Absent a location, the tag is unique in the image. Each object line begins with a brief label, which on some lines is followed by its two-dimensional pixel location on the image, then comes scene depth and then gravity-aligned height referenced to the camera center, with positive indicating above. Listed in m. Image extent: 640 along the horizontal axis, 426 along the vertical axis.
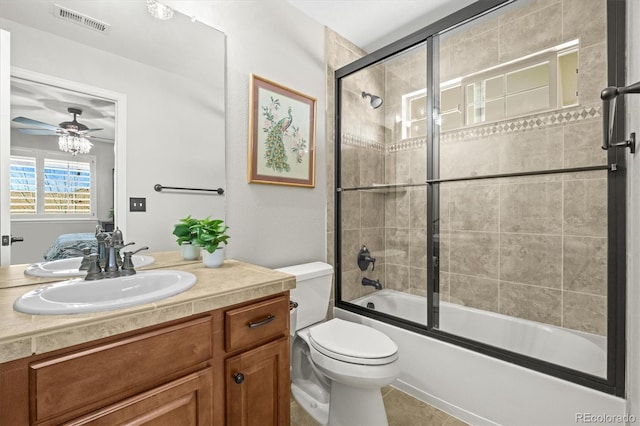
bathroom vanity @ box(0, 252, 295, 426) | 0.64 -0.39
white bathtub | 1.35 -0.82
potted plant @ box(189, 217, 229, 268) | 1.36 -0.14
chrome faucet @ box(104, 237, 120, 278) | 1.14 -0.19
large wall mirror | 1.12 +0.41
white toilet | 1.35 -0.72
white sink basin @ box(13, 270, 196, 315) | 0.76 -0.25
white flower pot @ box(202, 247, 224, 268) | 1.36 -0.21
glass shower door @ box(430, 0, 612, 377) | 1.59 +0.18
